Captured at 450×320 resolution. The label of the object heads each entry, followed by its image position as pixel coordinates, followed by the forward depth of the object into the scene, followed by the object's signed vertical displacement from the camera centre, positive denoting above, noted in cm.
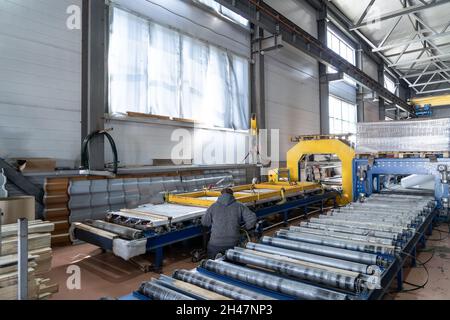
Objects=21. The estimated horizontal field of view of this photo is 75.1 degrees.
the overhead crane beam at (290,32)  728 +409
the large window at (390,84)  2145 +610
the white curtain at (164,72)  688 +232
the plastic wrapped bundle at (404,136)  601 +62
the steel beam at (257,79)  970 +289
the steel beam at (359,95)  1648 +407
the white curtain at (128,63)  617 +228
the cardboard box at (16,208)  333 -46
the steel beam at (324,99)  1344 +305
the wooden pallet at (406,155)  602 +21
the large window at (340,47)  1399 +611
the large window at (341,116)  1496 +267
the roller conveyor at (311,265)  199 -81
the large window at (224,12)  840 +469
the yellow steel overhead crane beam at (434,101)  1802 +413
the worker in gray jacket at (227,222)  358 -68
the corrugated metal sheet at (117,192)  518 -49
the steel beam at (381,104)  1930 +403
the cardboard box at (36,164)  469 +7
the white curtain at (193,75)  760 +245
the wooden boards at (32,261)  228 -79
